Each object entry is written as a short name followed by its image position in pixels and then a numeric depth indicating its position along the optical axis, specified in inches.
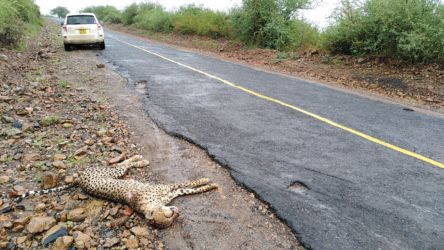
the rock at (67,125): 224.1
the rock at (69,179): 158.6
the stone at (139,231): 124.4
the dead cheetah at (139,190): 129.6
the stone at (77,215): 133.3
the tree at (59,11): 4135.3
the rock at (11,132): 207.8
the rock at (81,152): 185.5
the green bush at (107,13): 1784.4
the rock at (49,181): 155.6
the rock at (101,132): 212.1
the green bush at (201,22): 824.3
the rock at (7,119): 228.1
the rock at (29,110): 245.3
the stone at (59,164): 172.6
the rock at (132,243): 118.4
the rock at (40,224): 126.5
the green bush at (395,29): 380.2
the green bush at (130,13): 1530.5
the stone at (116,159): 177.9
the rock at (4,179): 158.7
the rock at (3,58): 399.6
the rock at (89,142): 199.0
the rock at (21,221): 129.2
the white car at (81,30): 573.9
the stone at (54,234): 120.9
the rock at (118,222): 129.7
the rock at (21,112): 242.1
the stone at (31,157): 179.3
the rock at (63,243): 117.8
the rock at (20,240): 120.9
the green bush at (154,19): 1086.4
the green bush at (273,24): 627.2
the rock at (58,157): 179.8
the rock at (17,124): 220.4
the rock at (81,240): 118.8
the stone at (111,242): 119.7
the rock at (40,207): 139.4
